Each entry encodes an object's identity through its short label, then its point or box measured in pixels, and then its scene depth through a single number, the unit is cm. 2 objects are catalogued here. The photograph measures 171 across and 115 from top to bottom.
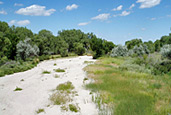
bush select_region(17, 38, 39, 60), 2758
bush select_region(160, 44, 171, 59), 1543
